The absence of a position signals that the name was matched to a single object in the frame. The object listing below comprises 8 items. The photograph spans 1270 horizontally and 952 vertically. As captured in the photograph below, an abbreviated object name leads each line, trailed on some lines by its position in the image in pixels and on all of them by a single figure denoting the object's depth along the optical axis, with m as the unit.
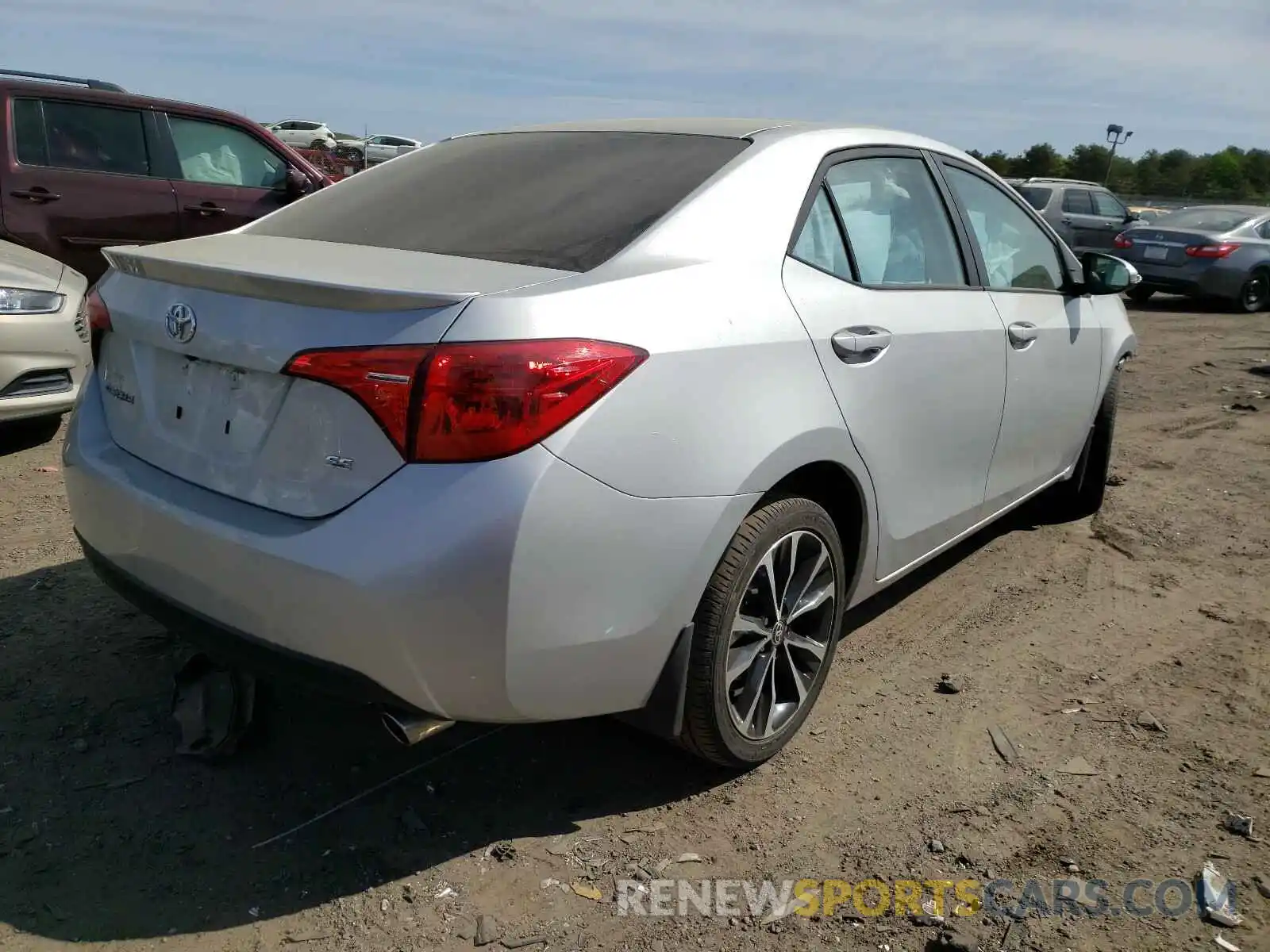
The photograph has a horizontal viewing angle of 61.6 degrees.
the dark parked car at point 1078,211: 16.50
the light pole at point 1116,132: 34.97
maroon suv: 6.77
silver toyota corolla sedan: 2.10
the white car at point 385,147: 32.84
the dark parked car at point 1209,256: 13.93
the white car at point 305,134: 37.19
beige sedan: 5.18
